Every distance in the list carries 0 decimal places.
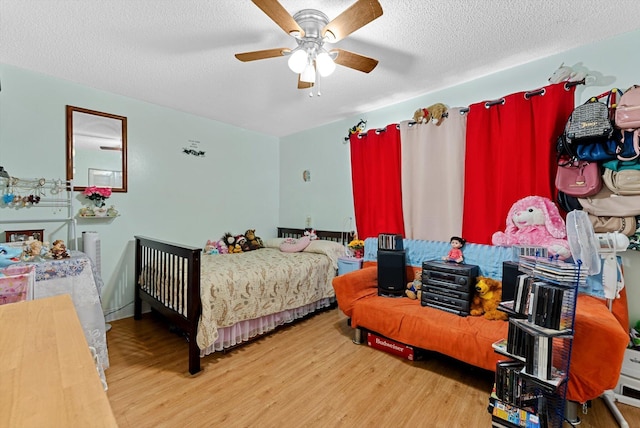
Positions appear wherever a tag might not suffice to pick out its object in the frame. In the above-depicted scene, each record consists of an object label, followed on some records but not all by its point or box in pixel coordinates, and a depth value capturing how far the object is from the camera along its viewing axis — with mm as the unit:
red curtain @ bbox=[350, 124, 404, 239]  3021
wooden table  482
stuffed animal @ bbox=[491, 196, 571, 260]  2016
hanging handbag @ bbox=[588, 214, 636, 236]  1771
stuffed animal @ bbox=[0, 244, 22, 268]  1789
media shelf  1359
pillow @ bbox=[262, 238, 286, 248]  3804
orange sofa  1405
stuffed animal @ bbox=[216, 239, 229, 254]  3607
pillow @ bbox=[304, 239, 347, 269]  3287
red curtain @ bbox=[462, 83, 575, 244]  2088
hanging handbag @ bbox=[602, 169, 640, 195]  1713
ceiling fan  1406
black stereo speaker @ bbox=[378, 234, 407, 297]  2520
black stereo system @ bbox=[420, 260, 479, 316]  2123
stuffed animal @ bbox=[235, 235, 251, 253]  3696
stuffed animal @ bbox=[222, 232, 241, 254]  3656
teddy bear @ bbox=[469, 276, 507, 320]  2023
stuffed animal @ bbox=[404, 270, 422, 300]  2480
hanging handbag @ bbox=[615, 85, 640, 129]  1666
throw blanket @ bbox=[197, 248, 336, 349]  2168
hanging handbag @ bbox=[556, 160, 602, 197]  1848
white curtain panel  2590
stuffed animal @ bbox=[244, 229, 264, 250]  3799
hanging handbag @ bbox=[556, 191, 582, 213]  1966
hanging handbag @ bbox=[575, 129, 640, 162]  1704
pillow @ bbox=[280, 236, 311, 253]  3484
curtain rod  2023
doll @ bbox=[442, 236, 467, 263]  2391
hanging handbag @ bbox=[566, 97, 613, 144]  1743
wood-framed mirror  2689
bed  2076
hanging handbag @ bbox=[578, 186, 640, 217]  1745
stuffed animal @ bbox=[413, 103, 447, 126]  2654
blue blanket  2244
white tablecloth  1968
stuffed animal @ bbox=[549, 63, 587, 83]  2029
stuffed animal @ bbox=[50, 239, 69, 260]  2144
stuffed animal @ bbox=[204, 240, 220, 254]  3497
